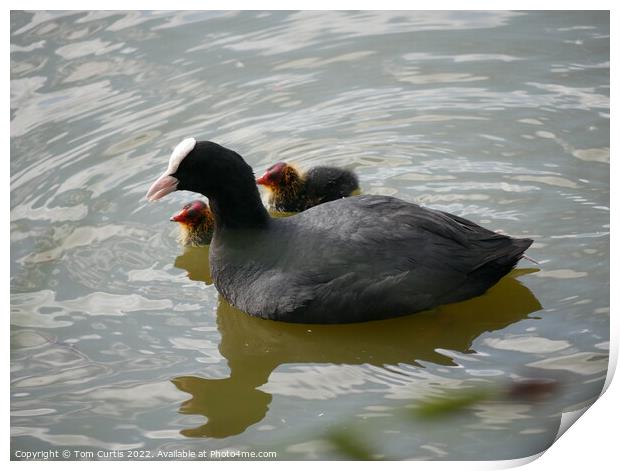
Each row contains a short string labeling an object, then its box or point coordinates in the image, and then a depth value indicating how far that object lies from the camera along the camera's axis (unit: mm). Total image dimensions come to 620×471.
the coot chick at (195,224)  12805
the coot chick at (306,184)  13250
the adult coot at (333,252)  10352
